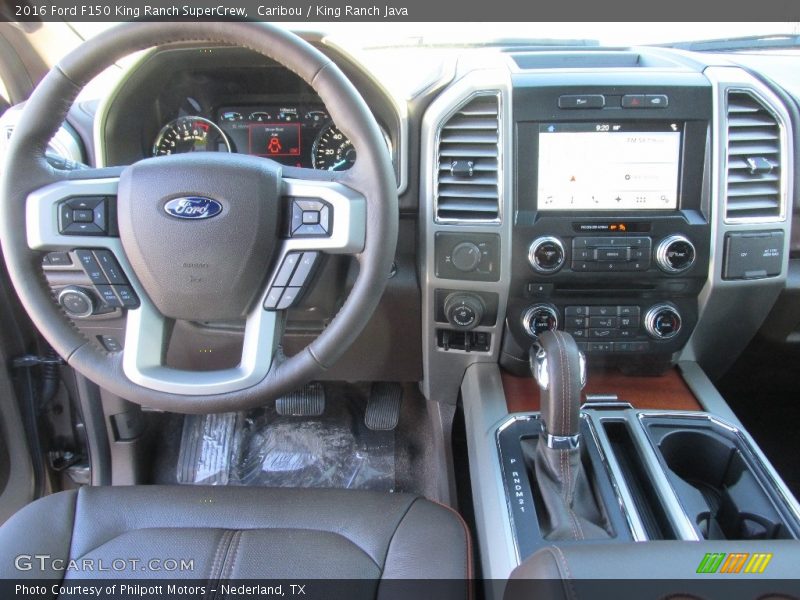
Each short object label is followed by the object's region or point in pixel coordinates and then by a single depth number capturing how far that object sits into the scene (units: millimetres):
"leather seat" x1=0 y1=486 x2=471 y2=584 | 1171
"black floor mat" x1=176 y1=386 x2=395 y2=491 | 2047
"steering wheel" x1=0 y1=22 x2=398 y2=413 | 1120
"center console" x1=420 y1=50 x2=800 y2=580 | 1386
